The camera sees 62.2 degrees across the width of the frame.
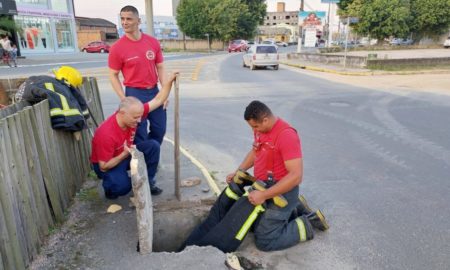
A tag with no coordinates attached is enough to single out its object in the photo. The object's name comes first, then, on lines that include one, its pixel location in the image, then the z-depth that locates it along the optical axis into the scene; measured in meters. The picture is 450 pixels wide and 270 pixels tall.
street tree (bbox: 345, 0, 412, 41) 37.44
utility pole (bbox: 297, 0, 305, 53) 33.75
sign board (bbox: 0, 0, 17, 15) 27.20
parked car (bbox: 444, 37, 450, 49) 42.19
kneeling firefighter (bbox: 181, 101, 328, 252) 3.09
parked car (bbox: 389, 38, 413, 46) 51.89
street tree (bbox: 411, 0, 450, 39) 41.25
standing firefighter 4.23
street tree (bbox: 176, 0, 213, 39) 55.78
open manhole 3.74
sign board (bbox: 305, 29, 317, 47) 31.53
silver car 21.38
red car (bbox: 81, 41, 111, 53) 42.69
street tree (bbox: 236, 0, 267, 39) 60.09
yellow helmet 4.25
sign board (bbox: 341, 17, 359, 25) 21.11
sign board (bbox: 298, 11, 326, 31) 32.53
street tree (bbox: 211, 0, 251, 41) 55.56
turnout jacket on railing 3.78
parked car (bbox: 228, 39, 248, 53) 49.13
